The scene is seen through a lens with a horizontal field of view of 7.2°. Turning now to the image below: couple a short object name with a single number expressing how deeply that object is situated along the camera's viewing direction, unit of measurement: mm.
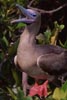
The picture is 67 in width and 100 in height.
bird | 4340
